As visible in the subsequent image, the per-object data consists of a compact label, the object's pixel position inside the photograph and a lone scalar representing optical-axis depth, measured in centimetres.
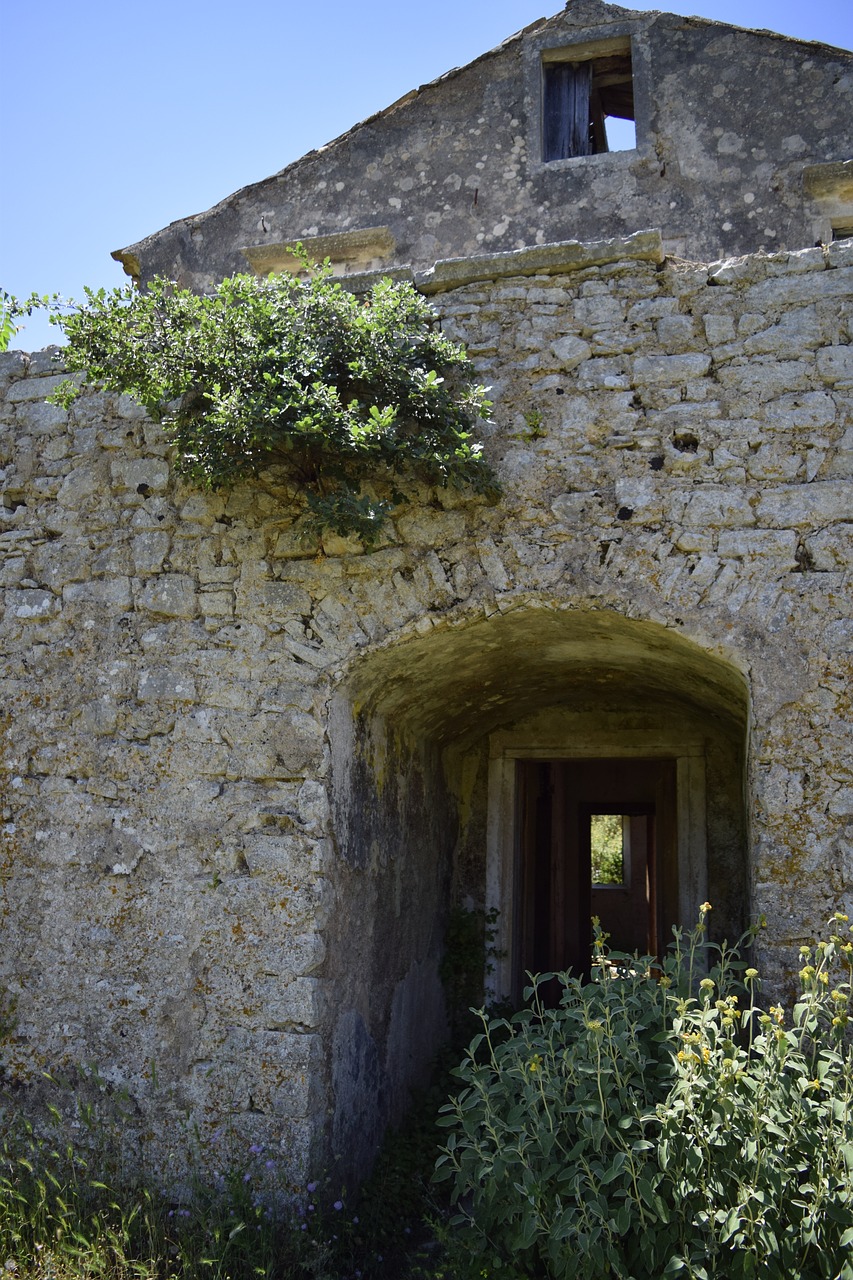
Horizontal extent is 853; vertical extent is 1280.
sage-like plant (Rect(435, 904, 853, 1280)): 257
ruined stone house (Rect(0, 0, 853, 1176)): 369
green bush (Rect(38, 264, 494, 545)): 380
